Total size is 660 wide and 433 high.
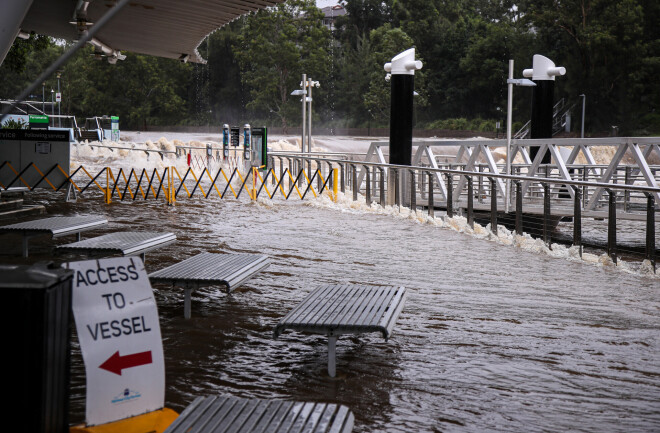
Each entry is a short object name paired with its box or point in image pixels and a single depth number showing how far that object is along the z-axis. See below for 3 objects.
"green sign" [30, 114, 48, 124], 52.13
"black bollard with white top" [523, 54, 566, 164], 23.17
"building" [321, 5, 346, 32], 140.24
